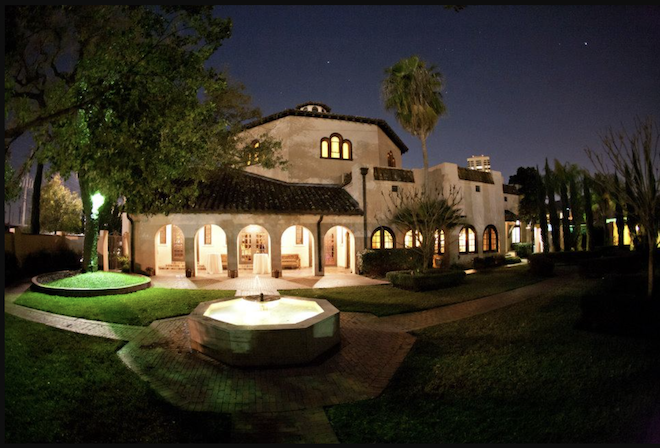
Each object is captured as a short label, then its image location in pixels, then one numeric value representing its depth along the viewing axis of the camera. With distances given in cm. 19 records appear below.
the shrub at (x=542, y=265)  1570
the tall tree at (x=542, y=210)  2383
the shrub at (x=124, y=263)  1714
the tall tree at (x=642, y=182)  764
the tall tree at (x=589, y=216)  2455
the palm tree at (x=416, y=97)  1862
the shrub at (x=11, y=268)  1466
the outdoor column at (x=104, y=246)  1644
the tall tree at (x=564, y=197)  2408
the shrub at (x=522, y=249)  2642
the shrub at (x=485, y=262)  2041
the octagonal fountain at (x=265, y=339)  616
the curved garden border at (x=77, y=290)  1169
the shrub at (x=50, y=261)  1666
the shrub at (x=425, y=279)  1367
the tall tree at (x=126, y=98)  622
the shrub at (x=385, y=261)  1781
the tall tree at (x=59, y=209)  3742
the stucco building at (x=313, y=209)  1716
